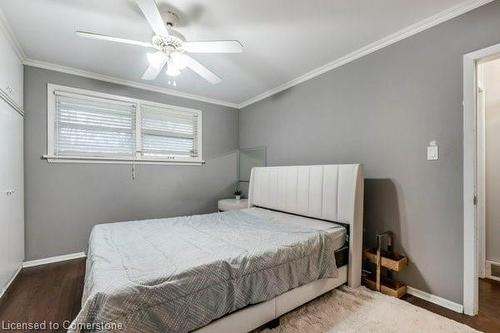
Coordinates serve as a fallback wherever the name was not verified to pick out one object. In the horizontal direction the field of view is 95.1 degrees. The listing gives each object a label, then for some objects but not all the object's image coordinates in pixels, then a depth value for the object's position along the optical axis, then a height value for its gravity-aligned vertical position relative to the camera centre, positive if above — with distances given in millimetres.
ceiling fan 1728 +1014
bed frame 1560 -471
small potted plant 4348 -548
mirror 4097 +107
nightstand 3805 -655
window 3021 +552
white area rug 1643 -1176
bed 1160 -635
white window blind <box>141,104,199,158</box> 3660 +569
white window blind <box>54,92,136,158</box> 3037 +551
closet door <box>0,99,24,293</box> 2105 -284
